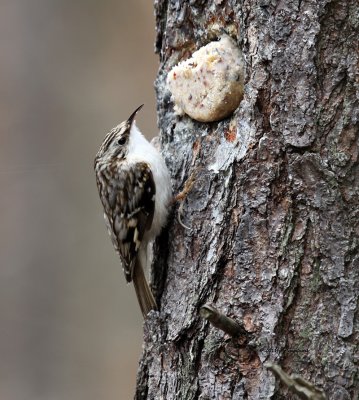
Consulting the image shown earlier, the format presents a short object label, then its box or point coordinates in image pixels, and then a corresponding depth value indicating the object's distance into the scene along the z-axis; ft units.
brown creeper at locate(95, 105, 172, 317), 21.85
